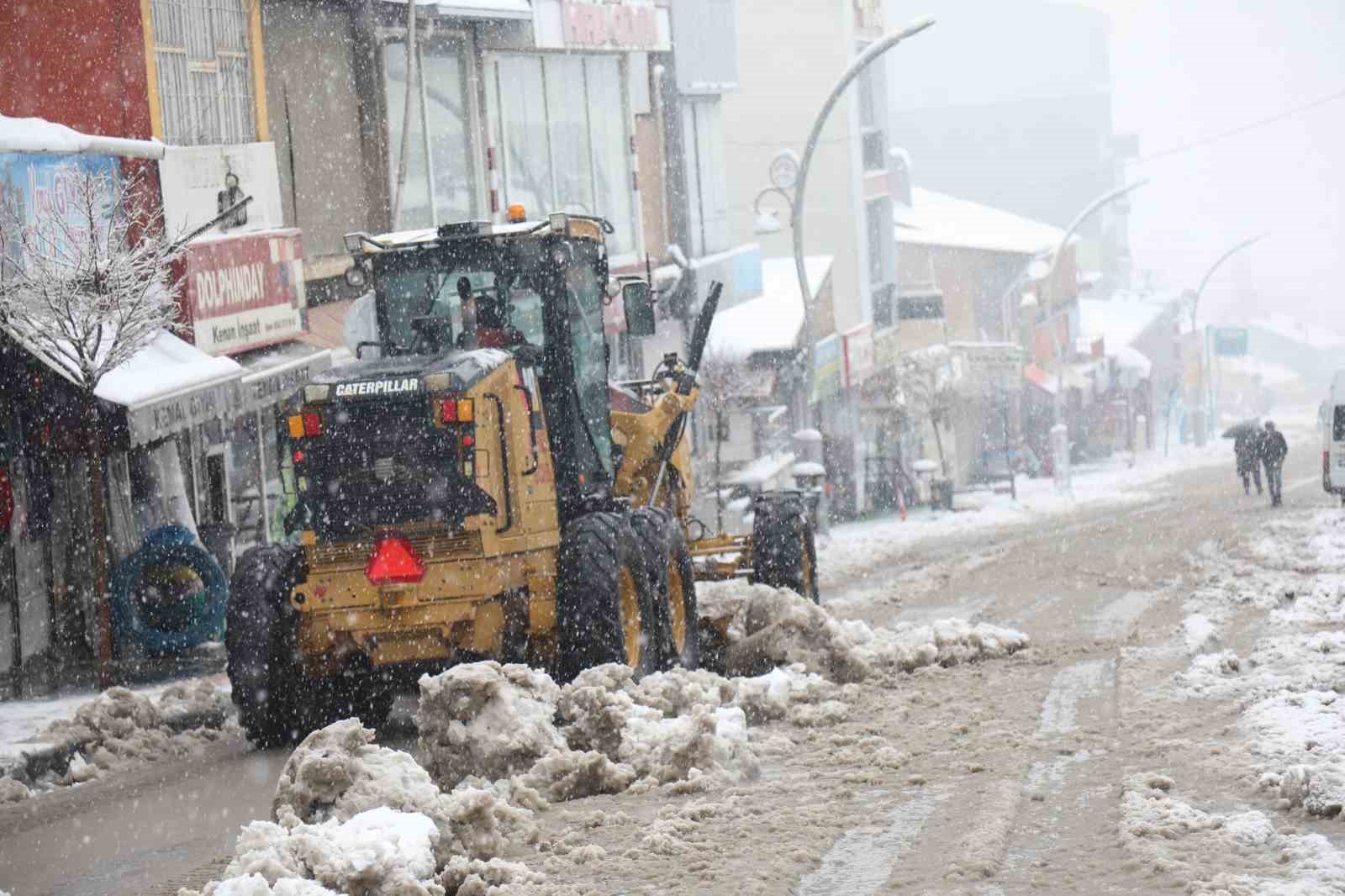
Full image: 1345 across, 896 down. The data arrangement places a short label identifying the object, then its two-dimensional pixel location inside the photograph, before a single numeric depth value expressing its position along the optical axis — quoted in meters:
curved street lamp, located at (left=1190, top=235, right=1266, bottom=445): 63.39
